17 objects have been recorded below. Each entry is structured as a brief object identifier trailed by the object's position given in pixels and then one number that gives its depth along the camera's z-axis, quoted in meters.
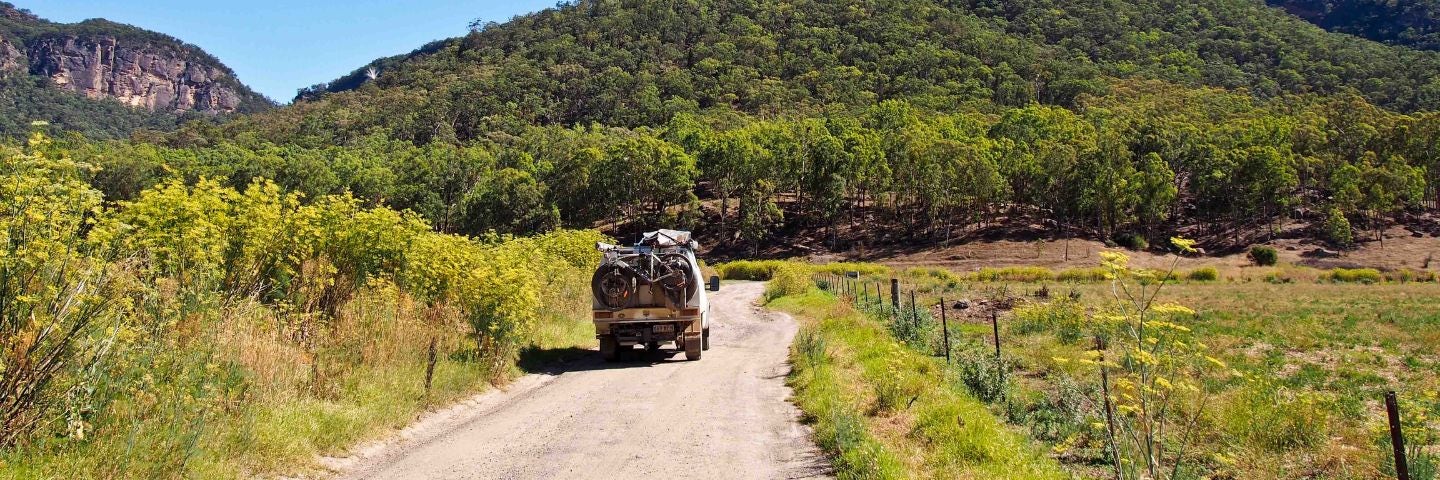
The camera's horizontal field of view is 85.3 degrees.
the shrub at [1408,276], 51.50
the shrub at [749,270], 60.53
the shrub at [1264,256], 65.06
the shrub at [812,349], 15.34
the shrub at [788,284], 37.56
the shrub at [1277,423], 9.69
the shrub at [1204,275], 52.25
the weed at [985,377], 12.35
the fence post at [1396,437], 5.65
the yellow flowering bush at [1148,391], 5.30
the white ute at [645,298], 16.77
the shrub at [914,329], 18.31
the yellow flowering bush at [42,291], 5.58
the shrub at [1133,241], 70.94
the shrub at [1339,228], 67.62
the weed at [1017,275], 53.22
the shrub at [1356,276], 51.41
